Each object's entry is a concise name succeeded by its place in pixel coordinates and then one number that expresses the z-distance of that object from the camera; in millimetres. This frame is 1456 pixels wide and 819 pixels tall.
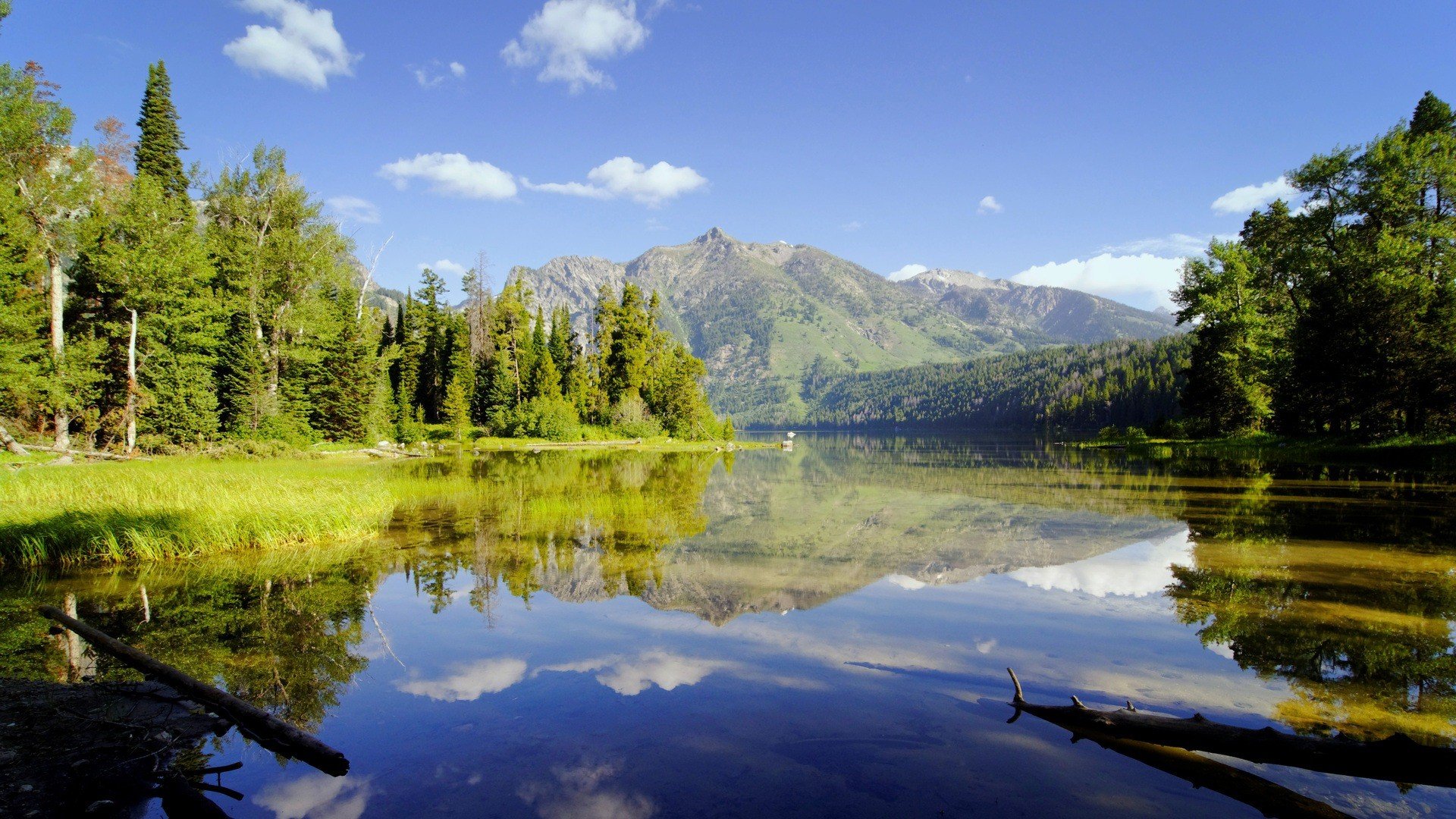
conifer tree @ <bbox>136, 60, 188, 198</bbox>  43781
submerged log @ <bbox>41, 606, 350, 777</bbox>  5176
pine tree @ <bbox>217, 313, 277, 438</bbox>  37469
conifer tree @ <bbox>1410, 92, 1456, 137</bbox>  37781
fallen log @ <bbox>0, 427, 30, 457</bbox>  27203
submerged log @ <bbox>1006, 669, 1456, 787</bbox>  4543
